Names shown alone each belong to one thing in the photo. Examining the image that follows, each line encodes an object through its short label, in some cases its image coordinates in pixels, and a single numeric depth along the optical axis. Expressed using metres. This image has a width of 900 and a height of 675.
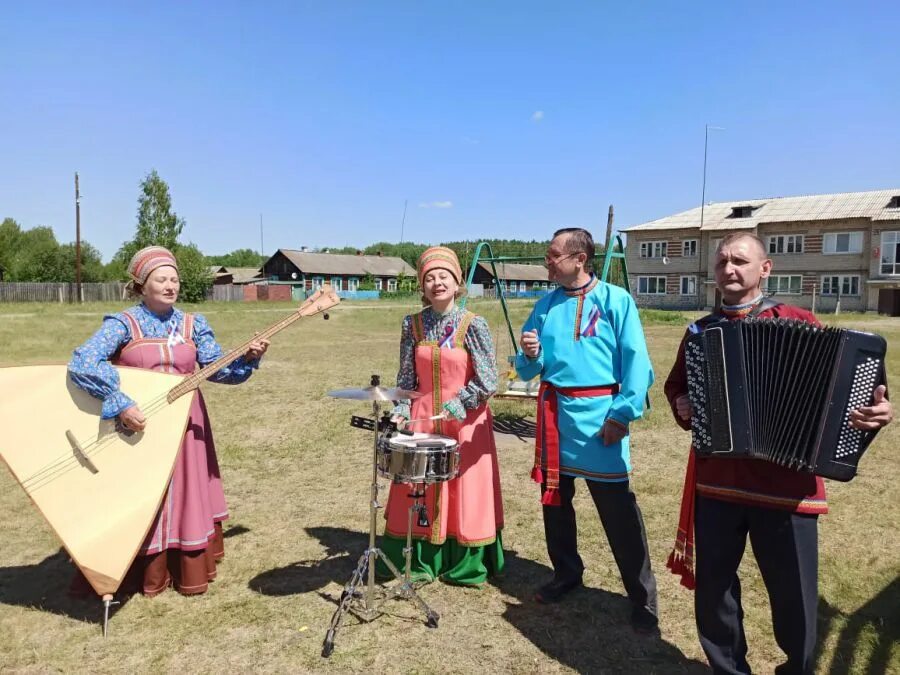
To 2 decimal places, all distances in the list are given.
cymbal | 3.15
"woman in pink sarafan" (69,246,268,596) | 3.93
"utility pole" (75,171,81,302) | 35.53
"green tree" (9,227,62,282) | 50.81
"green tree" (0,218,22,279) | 50.84
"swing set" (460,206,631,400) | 7.71
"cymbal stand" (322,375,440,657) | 3.51
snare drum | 3.36
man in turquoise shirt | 3.51
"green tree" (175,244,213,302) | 48.22
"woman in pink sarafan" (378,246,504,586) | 3.98
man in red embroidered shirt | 2.65
